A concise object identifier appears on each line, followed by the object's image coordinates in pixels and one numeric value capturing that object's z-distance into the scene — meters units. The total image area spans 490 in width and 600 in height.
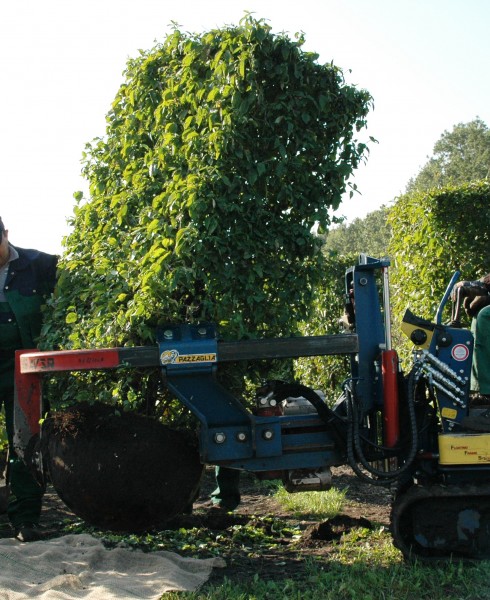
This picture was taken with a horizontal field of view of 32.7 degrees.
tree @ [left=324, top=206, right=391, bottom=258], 40.50
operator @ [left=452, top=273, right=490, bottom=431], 4.90
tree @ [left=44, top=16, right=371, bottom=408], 4.97
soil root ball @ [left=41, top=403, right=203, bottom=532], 4.87
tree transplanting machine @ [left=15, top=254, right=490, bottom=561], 4.72
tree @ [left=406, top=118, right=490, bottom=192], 47.53
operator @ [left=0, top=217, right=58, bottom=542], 5.79
